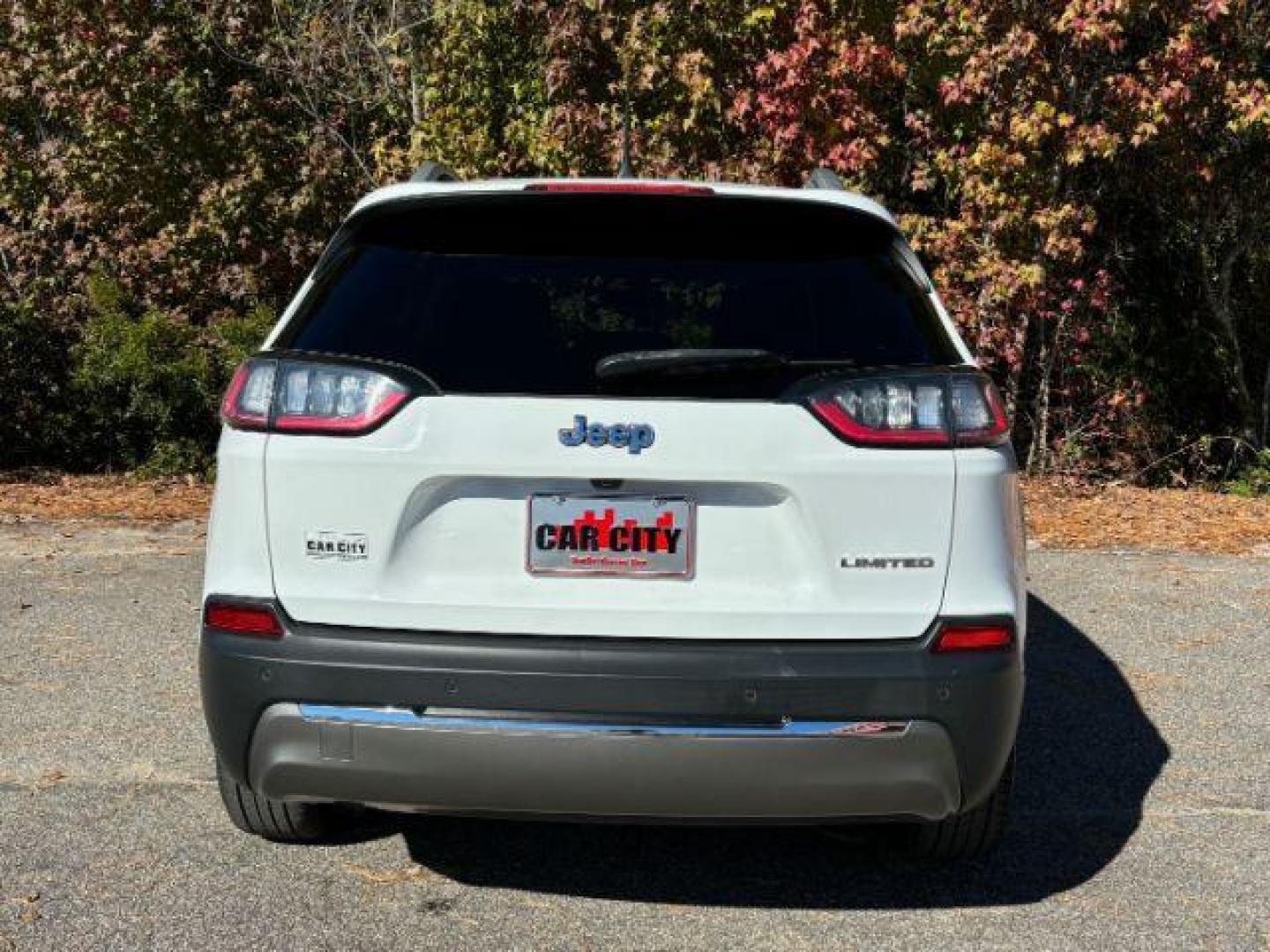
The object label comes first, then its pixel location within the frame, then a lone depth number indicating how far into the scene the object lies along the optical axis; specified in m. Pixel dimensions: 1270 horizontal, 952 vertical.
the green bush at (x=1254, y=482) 12.25
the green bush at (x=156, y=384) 11.95
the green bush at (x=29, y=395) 12.26
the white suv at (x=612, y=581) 3.23
